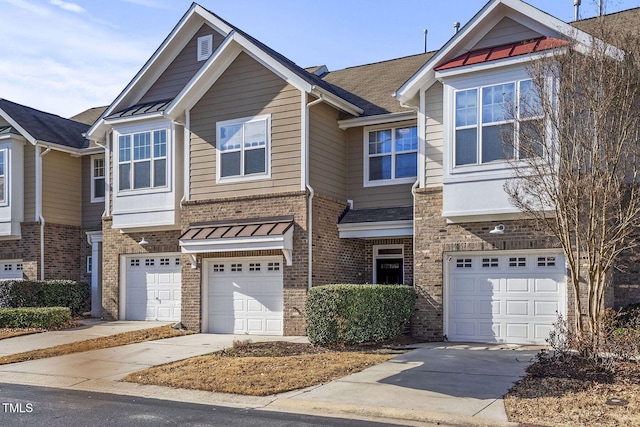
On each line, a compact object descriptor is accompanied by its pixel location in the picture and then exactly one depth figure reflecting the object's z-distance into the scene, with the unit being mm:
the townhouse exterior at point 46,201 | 23125
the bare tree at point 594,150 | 10969
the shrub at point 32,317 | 18719
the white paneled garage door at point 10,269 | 23719
